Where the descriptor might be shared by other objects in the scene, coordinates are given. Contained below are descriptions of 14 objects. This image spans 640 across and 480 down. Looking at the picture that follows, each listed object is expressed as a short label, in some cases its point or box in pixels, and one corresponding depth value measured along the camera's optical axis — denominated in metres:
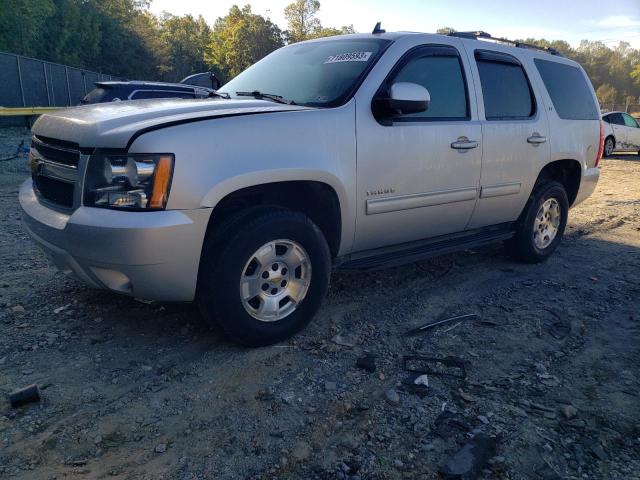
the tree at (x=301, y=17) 70.00
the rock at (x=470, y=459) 2.31
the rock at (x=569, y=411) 2.77
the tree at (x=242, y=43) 60.34
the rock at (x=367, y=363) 3.16
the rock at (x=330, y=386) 2.94
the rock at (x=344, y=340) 3.49
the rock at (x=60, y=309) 3.71
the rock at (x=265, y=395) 2.83
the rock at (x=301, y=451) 2.39
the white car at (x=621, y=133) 18.02
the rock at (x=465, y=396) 2.88
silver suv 2.84
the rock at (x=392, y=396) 2.84
